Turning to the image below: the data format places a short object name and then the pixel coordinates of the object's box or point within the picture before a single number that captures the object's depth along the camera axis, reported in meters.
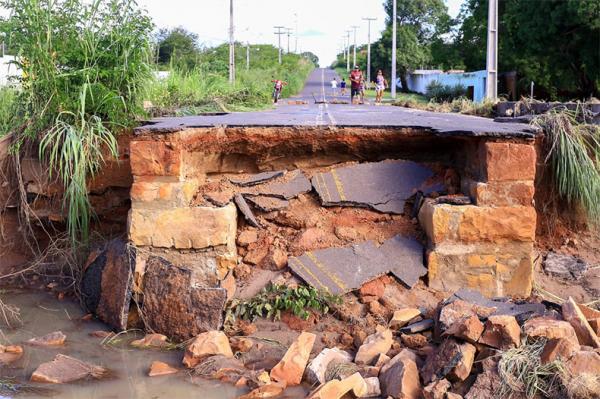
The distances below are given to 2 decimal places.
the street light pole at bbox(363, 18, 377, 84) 50.09
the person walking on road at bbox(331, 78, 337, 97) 37.97
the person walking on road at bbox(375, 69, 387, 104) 22.41
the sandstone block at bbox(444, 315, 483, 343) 3.90
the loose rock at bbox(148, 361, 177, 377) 4.27
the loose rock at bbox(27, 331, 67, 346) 4.76
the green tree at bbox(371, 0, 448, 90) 50.94
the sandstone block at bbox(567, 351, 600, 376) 3.53
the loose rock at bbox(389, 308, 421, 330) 4.68
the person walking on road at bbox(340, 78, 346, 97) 36.04
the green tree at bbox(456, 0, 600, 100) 24.30
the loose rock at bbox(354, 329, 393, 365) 4.24
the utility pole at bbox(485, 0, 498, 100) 17.62
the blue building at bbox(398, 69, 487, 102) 31.18
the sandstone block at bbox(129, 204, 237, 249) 5.28
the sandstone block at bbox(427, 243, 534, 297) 5.20
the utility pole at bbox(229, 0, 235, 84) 21.09
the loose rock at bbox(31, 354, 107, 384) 4.08
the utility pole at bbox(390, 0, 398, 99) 32.41
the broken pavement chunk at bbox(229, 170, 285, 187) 5.77
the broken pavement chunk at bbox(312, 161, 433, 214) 5.59
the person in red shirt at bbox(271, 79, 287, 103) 18.80
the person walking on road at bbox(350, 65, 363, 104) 21.06
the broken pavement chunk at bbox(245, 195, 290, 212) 5.61
